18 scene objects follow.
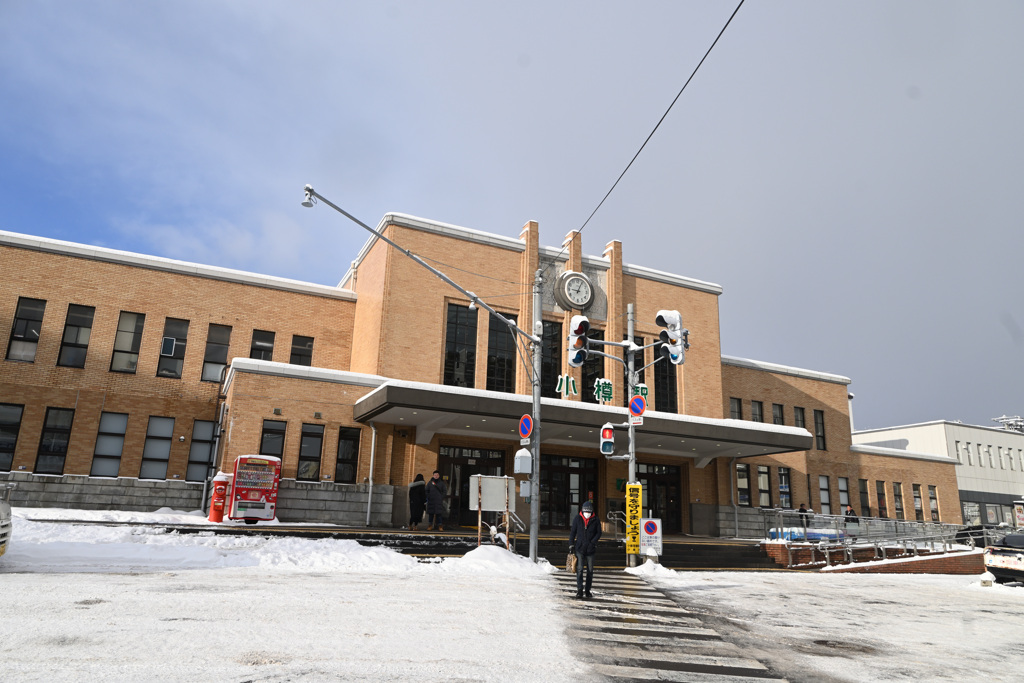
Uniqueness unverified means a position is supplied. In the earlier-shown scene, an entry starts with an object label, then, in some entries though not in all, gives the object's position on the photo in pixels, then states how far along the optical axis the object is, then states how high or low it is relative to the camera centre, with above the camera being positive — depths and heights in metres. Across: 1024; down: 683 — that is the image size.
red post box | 20.45 -0.02
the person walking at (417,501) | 22.62 +0.08
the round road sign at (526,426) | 17.06 +1.94
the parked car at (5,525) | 11.67 -0.60
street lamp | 16.84 +2.20
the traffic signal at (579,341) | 16.22 +3.82
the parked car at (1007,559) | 18.97 -0.96
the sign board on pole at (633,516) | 17.94 -0.14
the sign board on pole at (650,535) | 18.16 -0.60
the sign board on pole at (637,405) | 17.95 +2.66
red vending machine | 20.59 +0.25
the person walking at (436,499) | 22.44 +0.16
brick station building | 23.41 +4.02
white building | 50.03 +4.71
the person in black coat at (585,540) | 12.70 -0.56
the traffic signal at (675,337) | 16.72 +4.16
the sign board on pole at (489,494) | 17.59 +0.30
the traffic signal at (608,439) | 17.61 +1.77
